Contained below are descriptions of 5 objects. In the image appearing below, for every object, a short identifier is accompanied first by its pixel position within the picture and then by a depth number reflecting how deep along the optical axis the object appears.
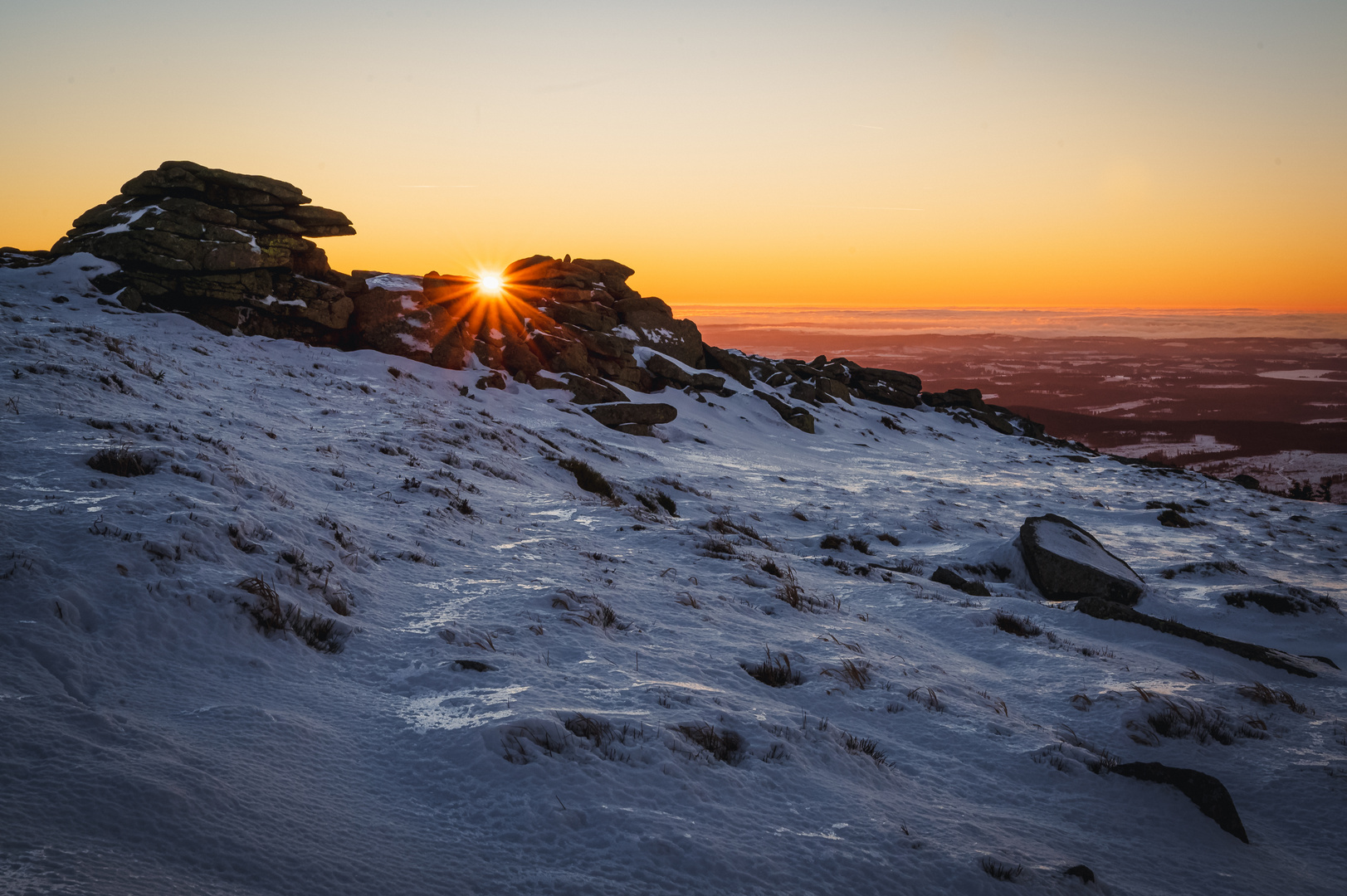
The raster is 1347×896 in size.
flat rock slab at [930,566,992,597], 10.30
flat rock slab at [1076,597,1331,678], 7.94
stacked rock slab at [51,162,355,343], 23.77
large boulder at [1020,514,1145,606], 10.90
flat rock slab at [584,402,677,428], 24.97
